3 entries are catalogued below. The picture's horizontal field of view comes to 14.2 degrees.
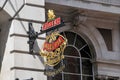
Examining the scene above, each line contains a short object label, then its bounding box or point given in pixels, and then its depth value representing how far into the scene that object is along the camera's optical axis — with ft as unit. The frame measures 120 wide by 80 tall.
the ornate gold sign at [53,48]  50.26
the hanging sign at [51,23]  49.78
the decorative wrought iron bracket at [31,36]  54.03
